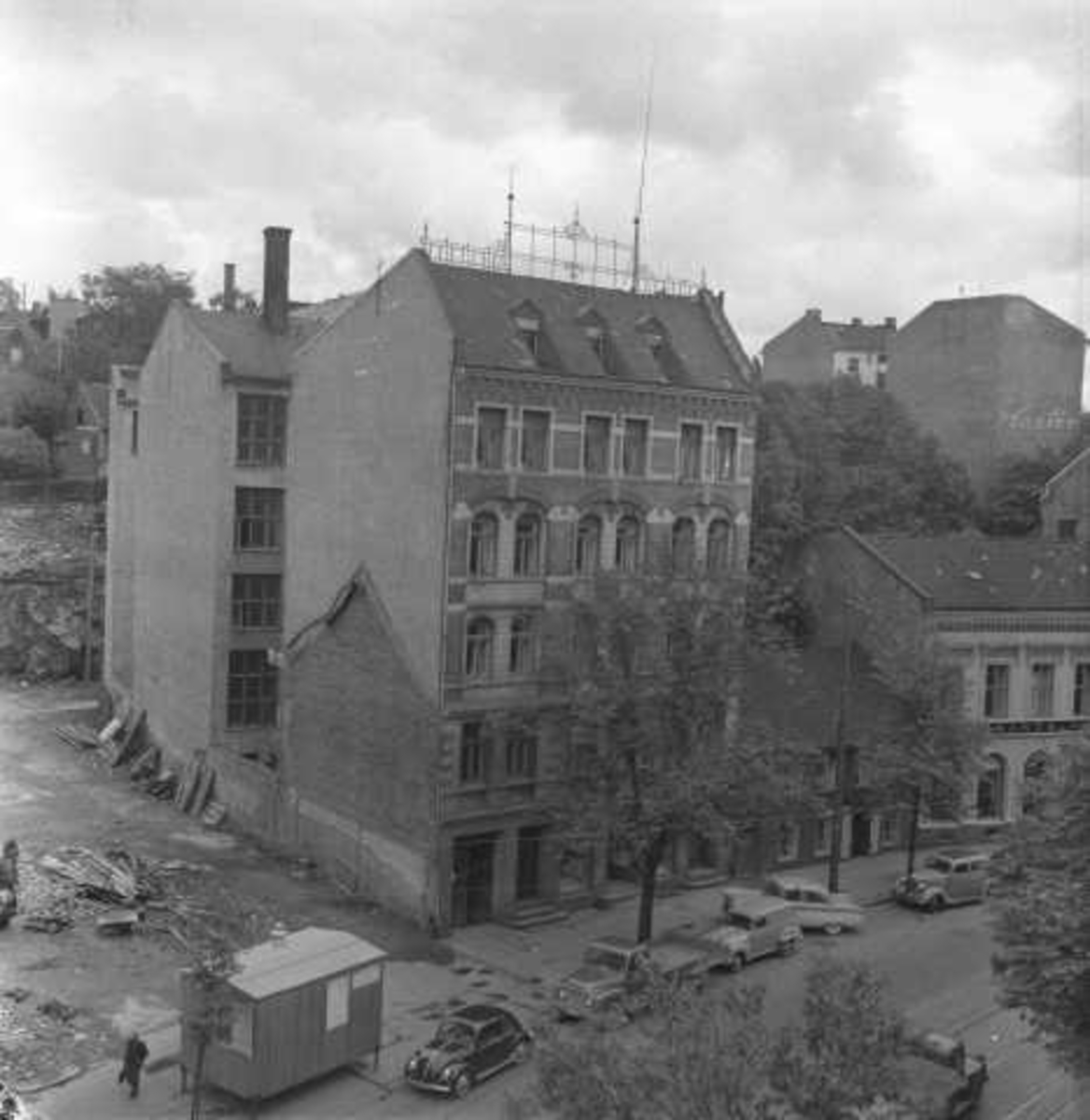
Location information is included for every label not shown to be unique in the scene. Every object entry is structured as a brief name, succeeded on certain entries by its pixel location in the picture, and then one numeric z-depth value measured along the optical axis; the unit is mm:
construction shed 25625
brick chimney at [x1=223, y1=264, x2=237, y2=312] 68438
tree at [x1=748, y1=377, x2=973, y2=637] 54000
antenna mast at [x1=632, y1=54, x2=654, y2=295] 43625
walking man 26156
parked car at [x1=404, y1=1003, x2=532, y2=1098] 26594
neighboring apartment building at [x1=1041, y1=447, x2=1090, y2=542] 61125
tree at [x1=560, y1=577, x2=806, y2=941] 33406
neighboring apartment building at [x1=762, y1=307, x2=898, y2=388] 99312
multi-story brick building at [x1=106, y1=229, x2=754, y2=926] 36781
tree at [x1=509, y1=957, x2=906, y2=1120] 15586
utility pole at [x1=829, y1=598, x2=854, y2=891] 37969
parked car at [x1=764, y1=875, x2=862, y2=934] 37156
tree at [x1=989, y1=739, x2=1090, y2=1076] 21172
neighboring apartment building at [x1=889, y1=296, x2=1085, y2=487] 75562
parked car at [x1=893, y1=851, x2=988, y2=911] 39938
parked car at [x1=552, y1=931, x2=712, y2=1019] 29484
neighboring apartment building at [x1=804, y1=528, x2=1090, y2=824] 46875
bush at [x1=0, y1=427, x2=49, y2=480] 89000
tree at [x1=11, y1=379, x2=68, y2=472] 93375
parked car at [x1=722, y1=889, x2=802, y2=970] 34969
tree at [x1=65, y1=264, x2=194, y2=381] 102250
